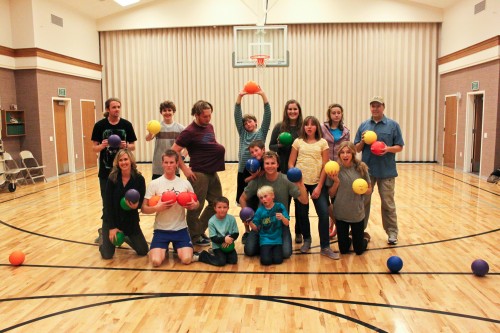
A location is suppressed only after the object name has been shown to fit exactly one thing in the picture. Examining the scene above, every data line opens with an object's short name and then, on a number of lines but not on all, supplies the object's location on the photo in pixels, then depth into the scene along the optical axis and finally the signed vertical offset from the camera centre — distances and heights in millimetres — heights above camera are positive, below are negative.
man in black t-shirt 5516 -187
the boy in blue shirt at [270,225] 4996 -1171
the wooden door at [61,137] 13109 -501
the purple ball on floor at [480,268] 4523 -1476
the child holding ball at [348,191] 5129 -819
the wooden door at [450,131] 13875 -494
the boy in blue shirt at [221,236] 4949 -1240
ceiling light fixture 14220 +3569
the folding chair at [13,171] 10717 -1161
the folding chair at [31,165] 11617 -1147
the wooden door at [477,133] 12500 -501
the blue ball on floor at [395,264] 4641 -1465
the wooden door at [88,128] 14617 -271
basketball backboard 14195 +2205
